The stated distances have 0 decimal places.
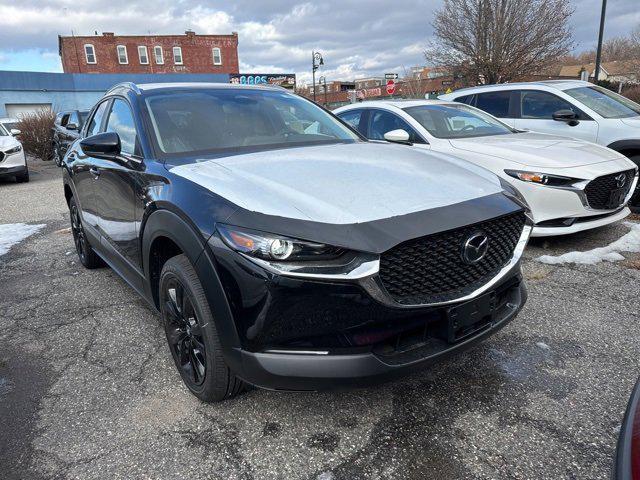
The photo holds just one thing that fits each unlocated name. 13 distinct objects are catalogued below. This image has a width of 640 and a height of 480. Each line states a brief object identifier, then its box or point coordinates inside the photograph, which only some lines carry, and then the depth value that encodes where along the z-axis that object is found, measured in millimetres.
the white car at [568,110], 6105
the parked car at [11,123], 18266
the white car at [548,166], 4512
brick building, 46344
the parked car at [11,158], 11719
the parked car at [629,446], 1160
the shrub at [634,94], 17736
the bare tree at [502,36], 17938
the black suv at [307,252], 1898
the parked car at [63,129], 13578
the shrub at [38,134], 17328
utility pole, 14678
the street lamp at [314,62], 27672
